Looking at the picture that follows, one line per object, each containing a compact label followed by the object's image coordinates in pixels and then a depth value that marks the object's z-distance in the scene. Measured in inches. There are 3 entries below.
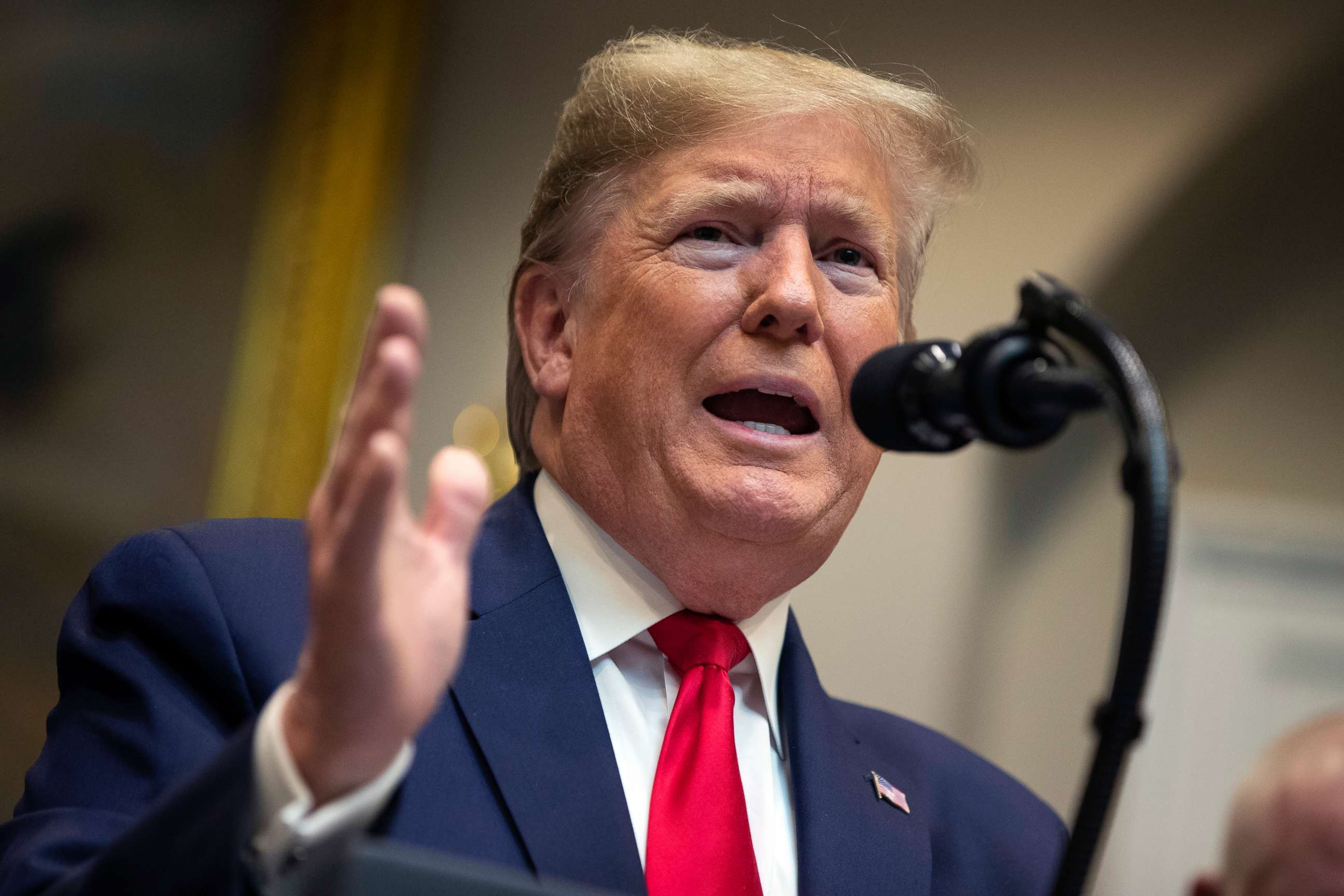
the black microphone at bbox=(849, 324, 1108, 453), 95.7
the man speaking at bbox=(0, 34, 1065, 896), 95.5
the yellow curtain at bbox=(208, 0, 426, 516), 145.4
